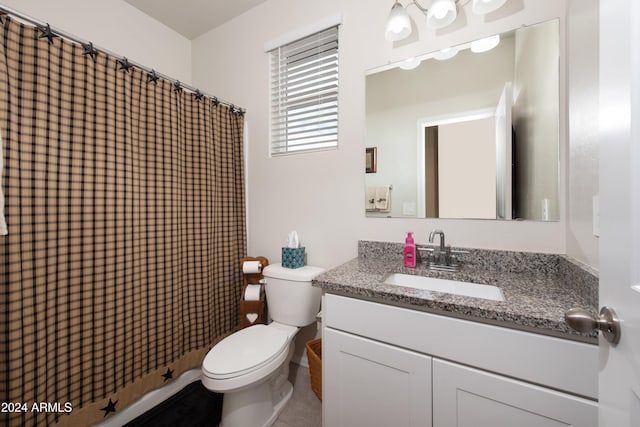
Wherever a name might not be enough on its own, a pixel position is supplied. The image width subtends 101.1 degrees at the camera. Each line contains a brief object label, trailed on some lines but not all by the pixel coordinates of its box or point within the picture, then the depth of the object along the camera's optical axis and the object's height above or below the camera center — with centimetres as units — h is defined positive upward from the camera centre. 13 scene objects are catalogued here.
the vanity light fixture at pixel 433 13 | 118 +95
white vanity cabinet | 72 -51
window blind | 171 +84
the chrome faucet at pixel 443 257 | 128 -21
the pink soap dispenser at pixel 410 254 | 132 -19
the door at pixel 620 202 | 41 +2
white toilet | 116 -66
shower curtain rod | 97 +77
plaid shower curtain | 102 -7
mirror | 117 +42
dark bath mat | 134 -105
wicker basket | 144 -85
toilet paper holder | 177 -59
